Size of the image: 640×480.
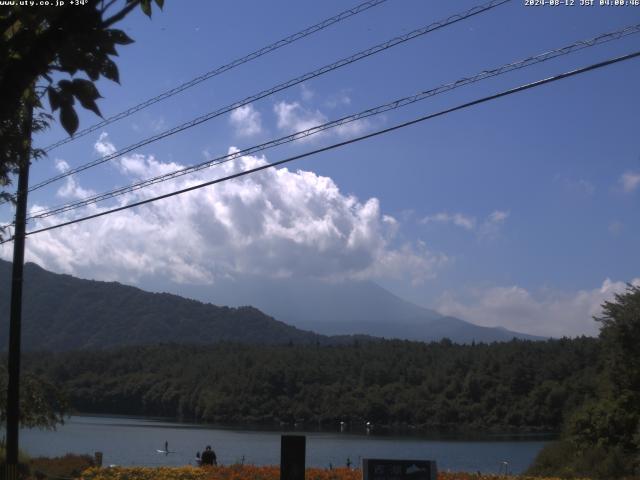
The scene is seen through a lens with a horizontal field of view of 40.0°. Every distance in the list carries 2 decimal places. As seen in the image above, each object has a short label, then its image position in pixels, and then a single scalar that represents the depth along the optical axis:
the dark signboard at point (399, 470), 10.84
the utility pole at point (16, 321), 18.95
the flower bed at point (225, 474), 17.56
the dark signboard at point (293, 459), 11.18
